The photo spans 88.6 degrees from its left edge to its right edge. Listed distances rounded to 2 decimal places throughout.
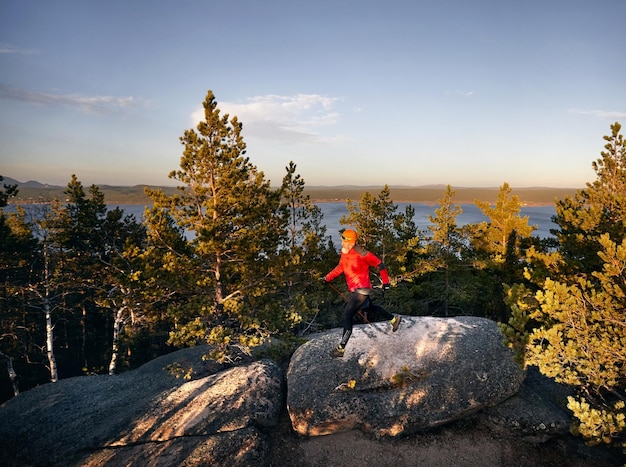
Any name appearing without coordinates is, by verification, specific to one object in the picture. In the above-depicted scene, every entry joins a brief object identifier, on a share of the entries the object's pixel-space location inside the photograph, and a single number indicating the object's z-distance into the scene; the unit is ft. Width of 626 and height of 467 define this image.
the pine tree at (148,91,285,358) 37.81
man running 25.29
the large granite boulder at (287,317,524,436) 28.25
